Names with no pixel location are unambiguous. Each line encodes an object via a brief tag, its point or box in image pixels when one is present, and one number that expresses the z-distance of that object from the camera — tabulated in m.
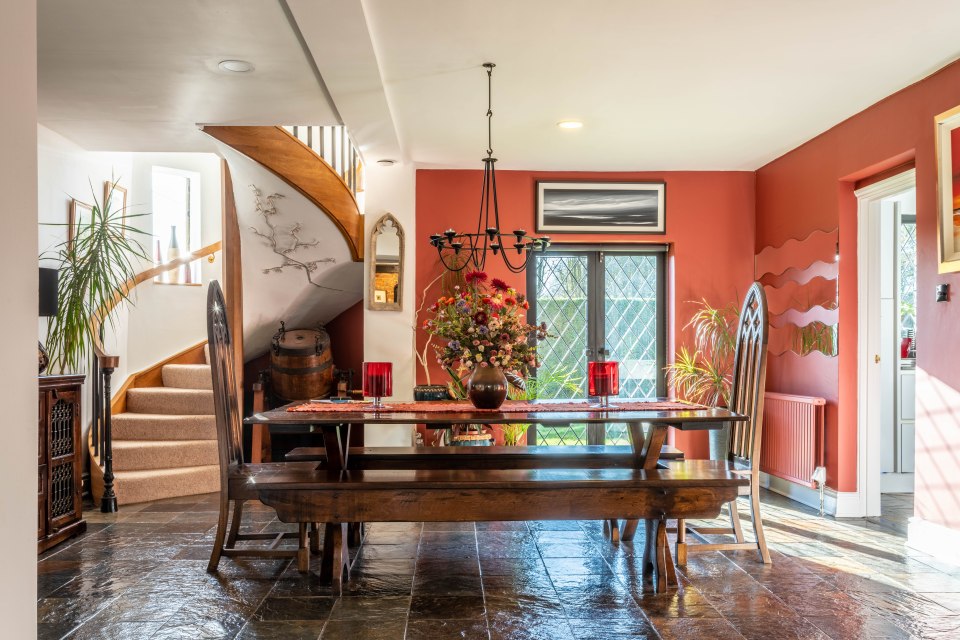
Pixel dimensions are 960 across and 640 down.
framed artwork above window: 6.02
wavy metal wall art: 4.85
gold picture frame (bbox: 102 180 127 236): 5.83
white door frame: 4.70
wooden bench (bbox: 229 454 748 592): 2.88
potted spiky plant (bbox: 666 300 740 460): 5.72
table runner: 3.31
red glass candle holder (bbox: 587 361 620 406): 3.29
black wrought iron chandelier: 5.82
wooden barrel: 6.28
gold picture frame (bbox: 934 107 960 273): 3.65
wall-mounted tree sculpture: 5.71
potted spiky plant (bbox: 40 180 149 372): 4.50
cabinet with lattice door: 3.84
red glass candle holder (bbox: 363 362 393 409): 3.31
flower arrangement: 3.35
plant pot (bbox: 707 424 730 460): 4.61
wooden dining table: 2.98
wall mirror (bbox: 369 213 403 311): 5.80
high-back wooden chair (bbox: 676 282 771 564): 3.41
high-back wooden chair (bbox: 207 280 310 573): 3.24
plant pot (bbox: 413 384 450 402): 4.54
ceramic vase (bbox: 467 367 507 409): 3.33
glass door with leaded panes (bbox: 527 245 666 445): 6.14
